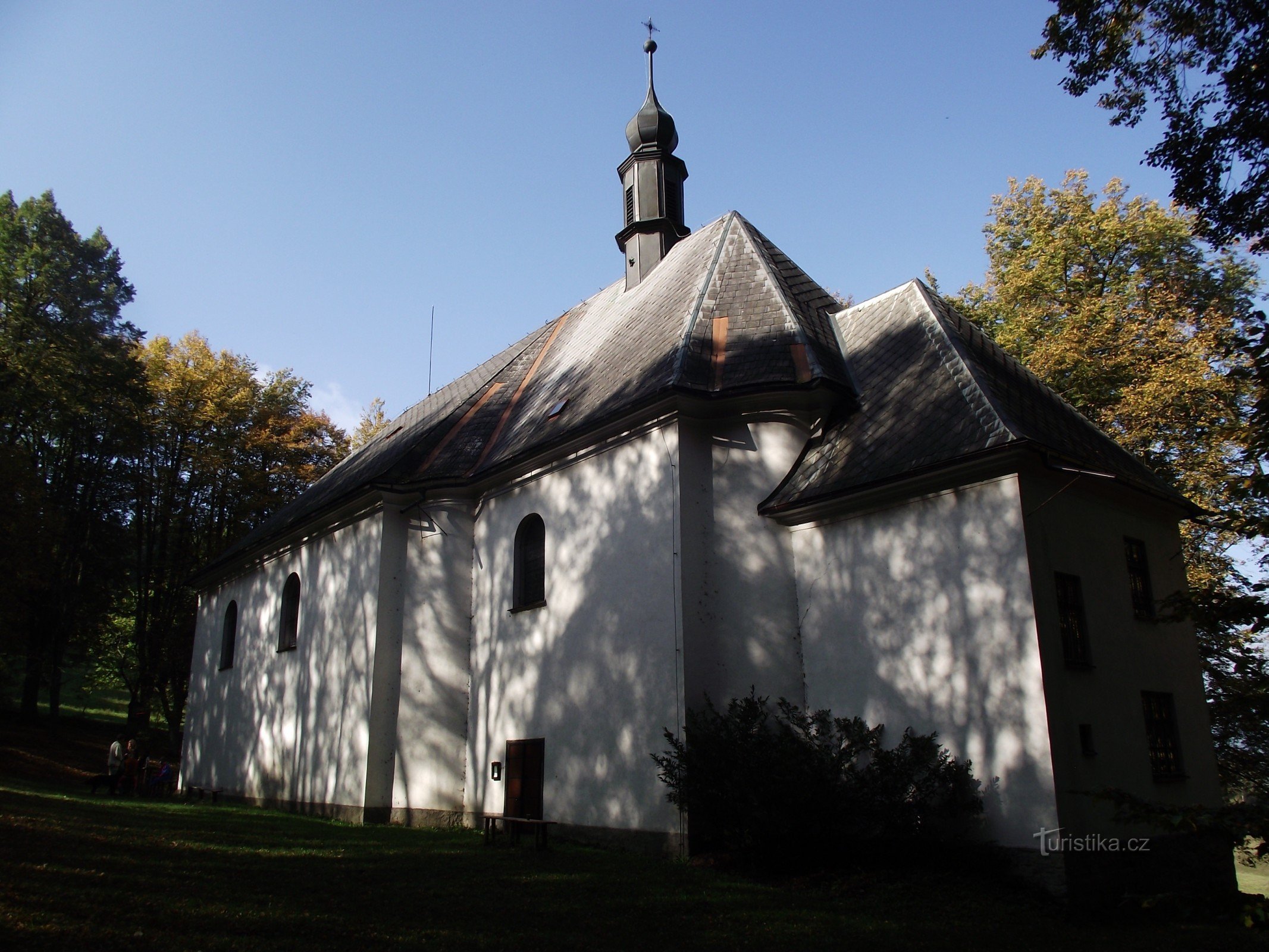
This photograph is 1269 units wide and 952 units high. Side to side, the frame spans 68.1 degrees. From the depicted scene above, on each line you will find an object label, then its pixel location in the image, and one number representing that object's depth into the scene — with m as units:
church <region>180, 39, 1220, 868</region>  10.95
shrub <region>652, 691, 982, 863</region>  10.41
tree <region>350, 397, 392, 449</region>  38.06
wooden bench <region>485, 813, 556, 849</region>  12.22
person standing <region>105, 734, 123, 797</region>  20.73
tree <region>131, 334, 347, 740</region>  32.31
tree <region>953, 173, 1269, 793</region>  18.20
